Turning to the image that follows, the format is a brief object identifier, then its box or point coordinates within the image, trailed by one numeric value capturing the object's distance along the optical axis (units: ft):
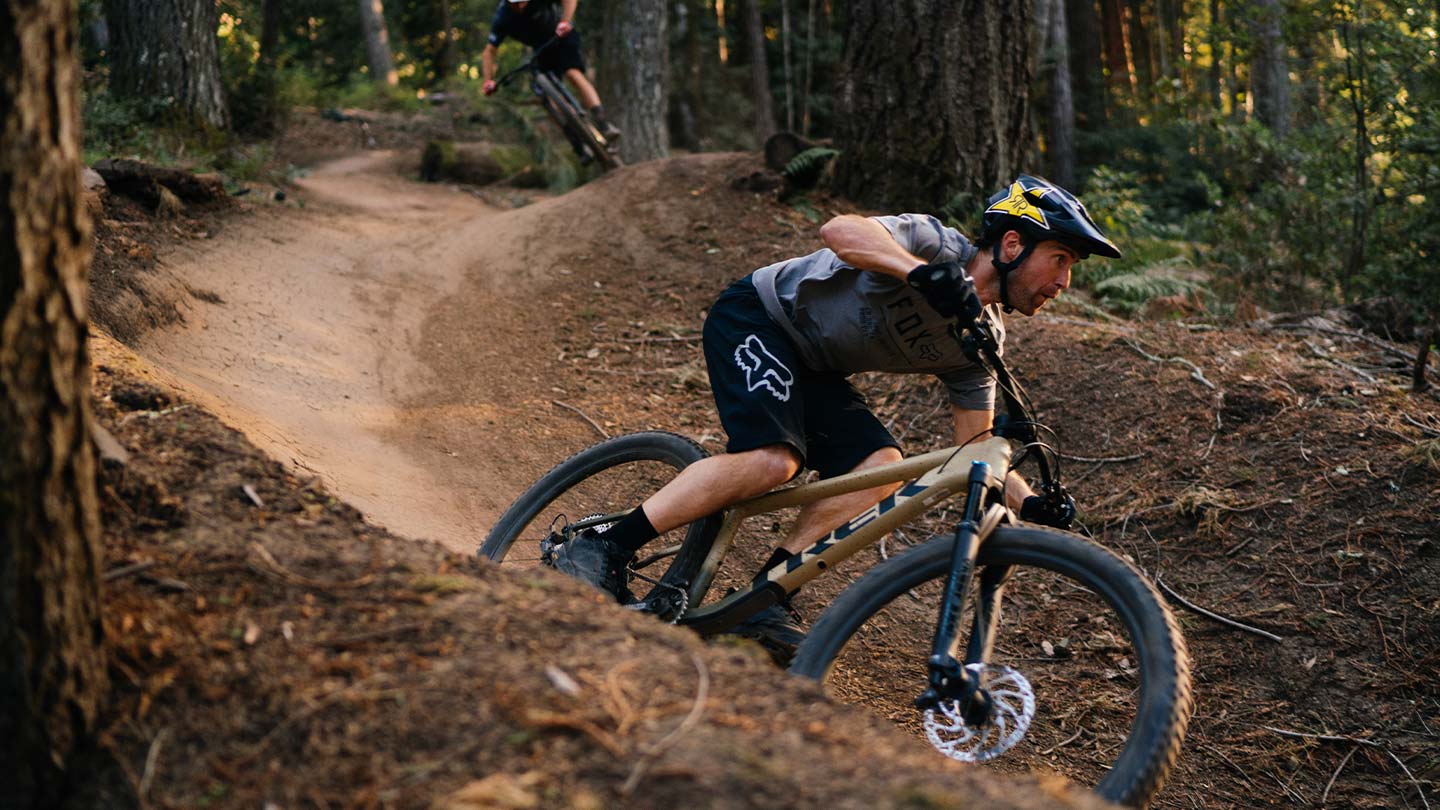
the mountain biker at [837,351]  12.32
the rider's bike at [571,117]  39.83
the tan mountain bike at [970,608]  9.77
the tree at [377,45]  82.69
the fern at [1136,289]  27.81
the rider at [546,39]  39.99
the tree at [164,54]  36.78
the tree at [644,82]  45.32
